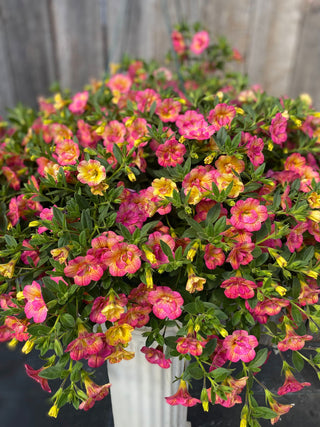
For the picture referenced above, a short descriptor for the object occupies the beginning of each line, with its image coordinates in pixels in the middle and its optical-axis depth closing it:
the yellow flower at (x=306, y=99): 1.02
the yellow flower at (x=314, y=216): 0.59
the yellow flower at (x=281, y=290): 0.54
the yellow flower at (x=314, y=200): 0.60
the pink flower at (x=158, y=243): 0.57
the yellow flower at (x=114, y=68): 1.20
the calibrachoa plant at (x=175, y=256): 0.54
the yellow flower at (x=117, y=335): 0.54
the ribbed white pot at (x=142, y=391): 0.69
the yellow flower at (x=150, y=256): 0.53
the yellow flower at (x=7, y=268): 0.60
